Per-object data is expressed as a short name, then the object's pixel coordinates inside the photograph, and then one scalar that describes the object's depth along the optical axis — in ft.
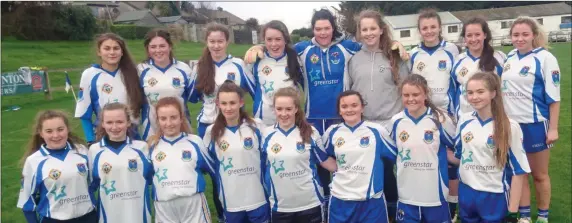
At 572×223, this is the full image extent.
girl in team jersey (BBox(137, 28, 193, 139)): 15.42
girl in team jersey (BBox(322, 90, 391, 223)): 12.75
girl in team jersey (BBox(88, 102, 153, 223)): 12.82
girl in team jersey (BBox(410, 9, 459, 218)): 15.12
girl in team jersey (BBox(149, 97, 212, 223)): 12.78
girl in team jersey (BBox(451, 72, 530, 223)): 11.68
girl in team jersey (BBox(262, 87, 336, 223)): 13.07
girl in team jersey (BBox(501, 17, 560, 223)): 14.21
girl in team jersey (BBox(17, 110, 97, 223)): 12.39
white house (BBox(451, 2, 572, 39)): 194.49
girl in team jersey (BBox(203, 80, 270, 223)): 13.20
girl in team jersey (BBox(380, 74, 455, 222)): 12.78
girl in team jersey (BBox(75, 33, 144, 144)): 15.03
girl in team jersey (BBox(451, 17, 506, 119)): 14.78
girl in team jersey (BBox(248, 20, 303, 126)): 15.23
